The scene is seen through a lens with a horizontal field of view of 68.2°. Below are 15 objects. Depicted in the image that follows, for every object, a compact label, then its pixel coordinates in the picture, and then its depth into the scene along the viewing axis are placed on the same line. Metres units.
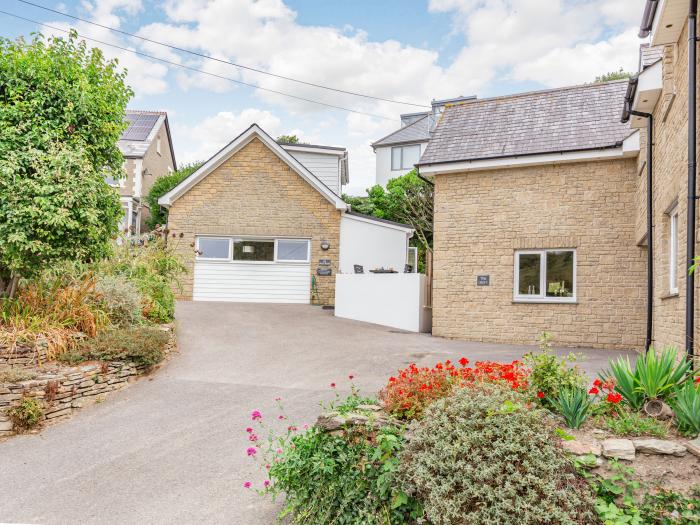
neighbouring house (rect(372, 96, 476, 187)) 33.62
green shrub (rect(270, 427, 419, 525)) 3.82
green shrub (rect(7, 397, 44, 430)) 6.72
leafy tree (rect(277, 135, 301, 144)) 38.30
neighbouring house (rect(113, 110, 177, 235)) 26.64
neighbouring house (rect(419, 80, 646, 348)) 12.00
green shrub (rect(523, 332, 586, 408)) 4.33
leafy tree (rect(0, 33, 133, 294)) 7.87
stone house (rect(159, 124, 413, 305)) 18.61
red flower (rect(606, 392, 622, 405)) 4.12
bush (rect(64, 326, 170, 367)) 8.24
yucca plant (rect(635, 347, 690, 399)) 4.21
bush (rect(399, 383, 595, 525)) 3.19
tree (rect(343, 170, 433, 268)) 24.83
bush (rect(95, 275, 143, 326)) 9.54
